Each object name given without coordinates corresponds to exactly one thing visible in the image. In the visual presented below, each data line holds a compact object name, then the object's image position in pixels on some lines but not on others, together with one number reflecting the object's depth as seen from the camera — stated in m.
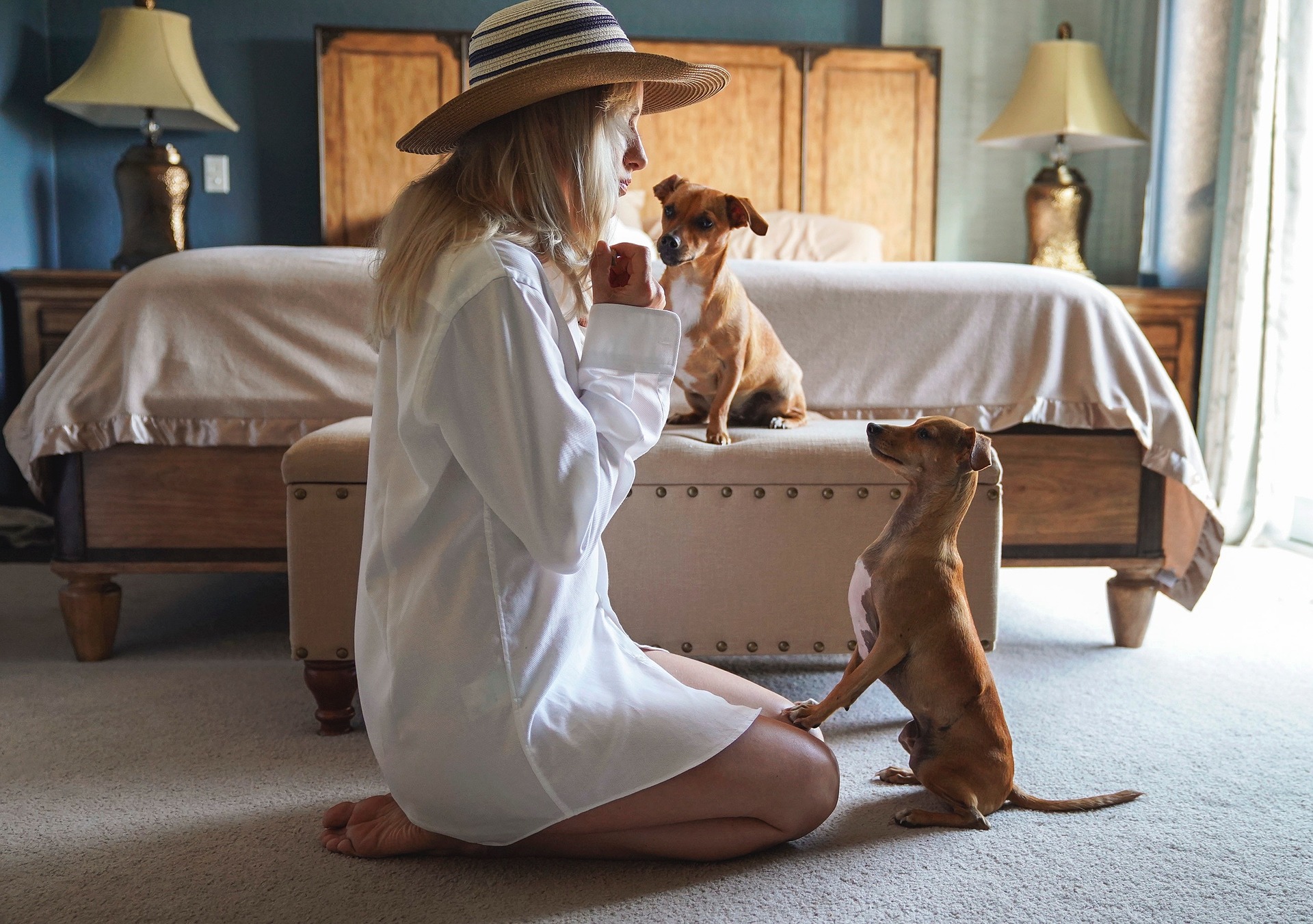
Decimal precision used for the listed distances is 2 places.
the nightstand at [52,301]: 2.96
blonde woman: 1.10
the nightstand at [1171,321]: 3.14
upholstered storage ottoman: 1.74
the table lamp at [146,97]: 3.69
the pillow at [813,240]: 4.05
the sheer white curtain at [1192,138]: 3.59
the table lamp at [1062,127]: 3.95
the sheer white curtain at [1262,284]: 3.24
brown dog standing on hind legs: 1.38
